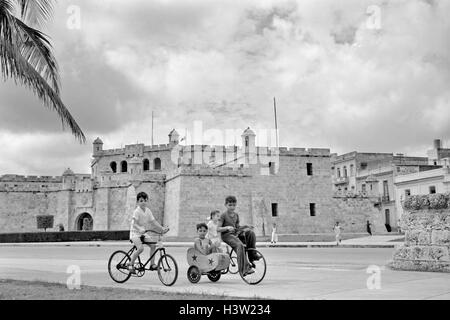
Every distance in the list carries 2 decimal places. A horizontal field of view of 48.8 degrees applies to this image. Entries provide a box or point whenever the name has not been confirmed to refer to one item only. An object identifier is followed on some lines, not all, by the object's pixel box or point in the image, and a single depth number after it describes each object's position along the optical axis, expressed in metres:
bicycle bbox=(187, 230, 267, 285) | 8.04
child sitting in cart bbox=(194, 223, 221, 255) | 8.31
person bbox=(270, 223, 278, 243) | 26.84
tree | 8.13
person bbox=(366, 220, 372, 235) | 37.16
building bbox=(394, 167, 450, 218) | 35.94
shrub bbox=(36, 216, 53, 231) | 41.35
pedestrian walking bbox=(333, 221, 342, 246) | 25.16
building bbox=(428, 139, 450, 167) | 53.16
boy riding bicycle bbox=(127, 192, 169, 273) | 7.95
